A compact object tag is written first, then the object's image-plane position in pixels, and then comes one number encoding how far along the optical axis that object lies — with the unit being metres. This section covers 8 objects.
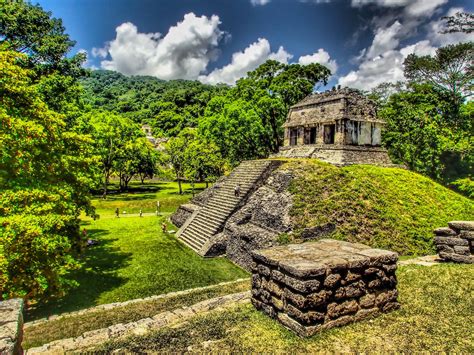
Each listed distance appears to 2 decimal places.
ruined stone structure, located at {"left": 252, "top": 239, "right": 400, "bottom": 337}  4.50
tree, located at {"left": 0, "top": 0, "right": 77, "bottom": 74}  19.66
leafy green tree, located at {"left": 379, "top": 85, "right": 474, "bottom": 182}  27.64
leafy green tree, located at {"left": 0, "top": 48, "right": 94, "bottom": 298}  6.91
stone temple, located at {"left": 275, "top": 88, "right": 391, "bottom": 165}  21.31
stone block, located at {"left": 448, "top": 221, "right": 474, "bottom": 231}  7.84
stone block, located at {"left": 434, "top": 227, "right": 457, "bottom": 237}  8.31
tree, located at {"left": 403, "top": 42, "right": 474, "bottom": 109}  31.01
